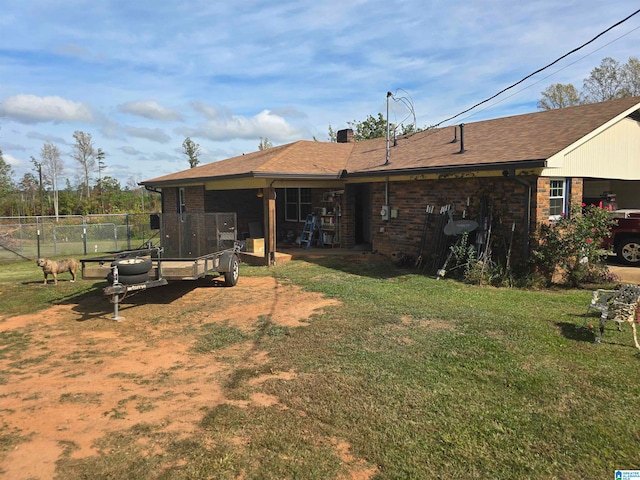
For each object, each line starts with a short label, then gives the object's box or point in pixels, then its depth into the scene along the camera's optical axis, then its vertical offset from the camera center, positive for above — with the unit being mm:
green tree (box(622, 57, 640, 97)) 32219 +10053
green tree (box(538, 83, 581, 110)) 35375 +9508
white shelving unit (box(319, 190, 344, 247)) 15499 -244
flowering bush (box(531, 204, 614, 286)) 9578 -835
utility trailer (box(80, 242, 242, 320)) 7530 -1043
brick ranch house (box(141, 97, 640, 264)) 10070 +966
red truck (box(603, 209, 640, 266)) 11688 -758
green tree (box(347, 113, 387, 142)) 35844 +7016
